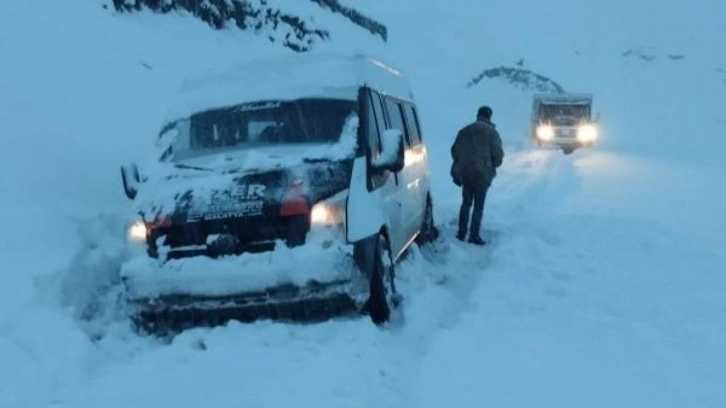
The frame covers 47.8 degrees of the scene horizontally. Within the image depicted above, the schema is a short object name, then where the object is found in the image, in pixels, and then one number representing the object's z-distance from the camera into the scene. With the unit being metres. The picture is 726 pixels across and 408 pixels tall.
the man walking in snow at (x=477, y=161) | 10.41
